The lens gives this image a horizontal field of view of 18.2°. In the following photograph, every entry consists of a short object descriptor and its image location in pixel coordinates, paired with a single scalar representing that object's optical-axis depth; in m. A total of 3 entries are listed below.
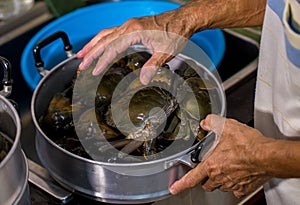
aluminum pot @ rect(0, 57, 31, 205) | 1.34
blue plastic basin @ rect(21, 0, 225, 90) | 1.85
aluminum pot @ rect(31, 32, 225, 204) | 1.47
